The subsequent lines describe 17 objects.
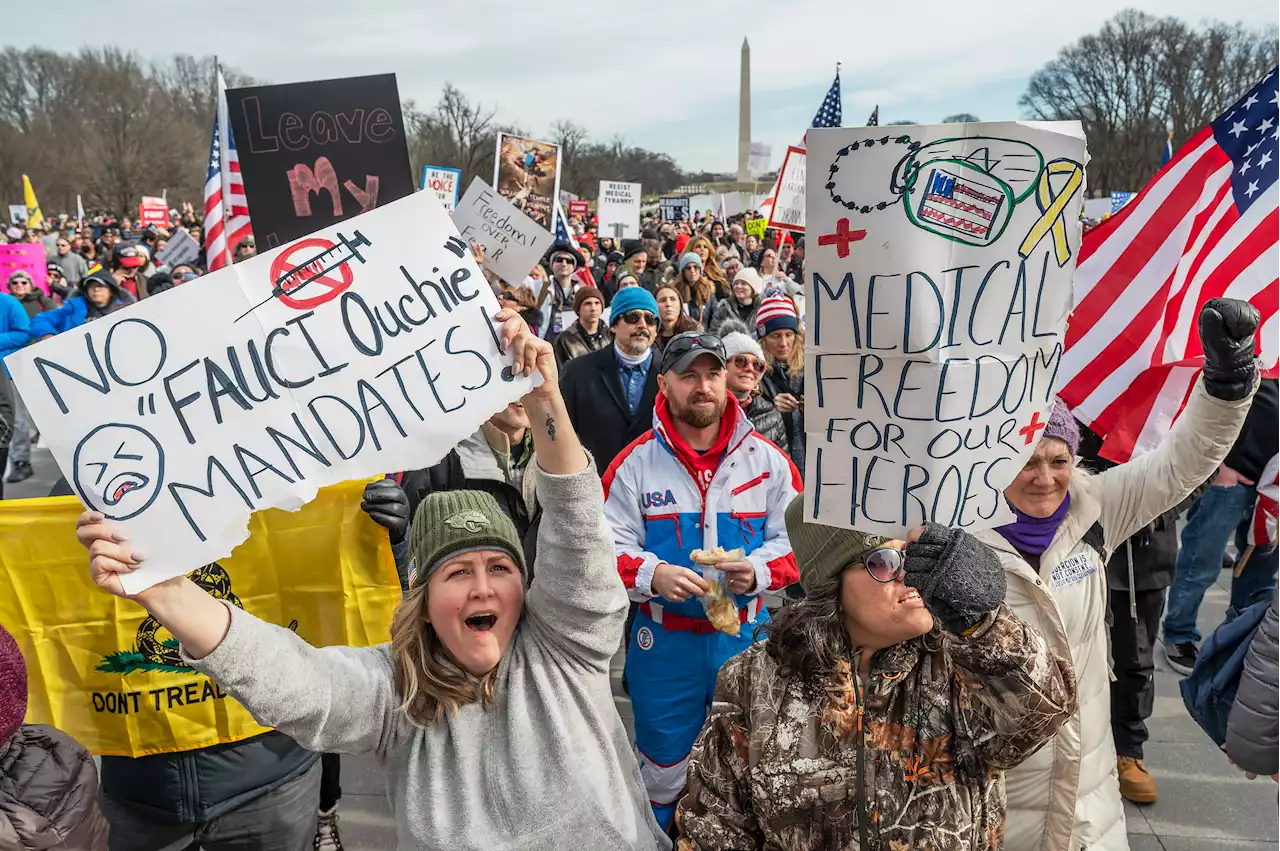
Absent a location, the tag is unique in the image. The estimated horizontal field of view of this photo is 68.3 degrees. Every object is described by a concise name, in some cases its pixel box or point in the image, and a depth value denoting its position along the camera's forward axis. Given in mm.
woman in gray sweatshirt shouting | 1753
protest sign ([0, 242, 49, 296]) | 11320
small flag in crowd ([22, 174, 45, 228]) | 27031
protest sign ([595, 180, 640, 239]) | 15766
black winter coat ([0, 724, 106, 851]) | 1791
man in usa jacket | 3160
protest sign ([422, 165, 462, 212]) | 10398
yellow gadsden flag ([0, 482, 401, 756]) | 2574
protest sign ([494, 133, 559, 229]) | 8156
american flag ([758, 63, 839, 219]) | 9305
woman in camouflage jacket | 1741
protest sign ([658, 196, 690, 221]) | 24408
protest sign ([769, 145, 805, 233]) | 9305
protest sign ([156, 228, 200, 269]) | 11930
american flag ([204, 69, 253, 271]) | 4668
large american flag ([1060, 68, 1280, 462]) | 2791
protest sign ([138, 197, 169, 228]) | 22209
